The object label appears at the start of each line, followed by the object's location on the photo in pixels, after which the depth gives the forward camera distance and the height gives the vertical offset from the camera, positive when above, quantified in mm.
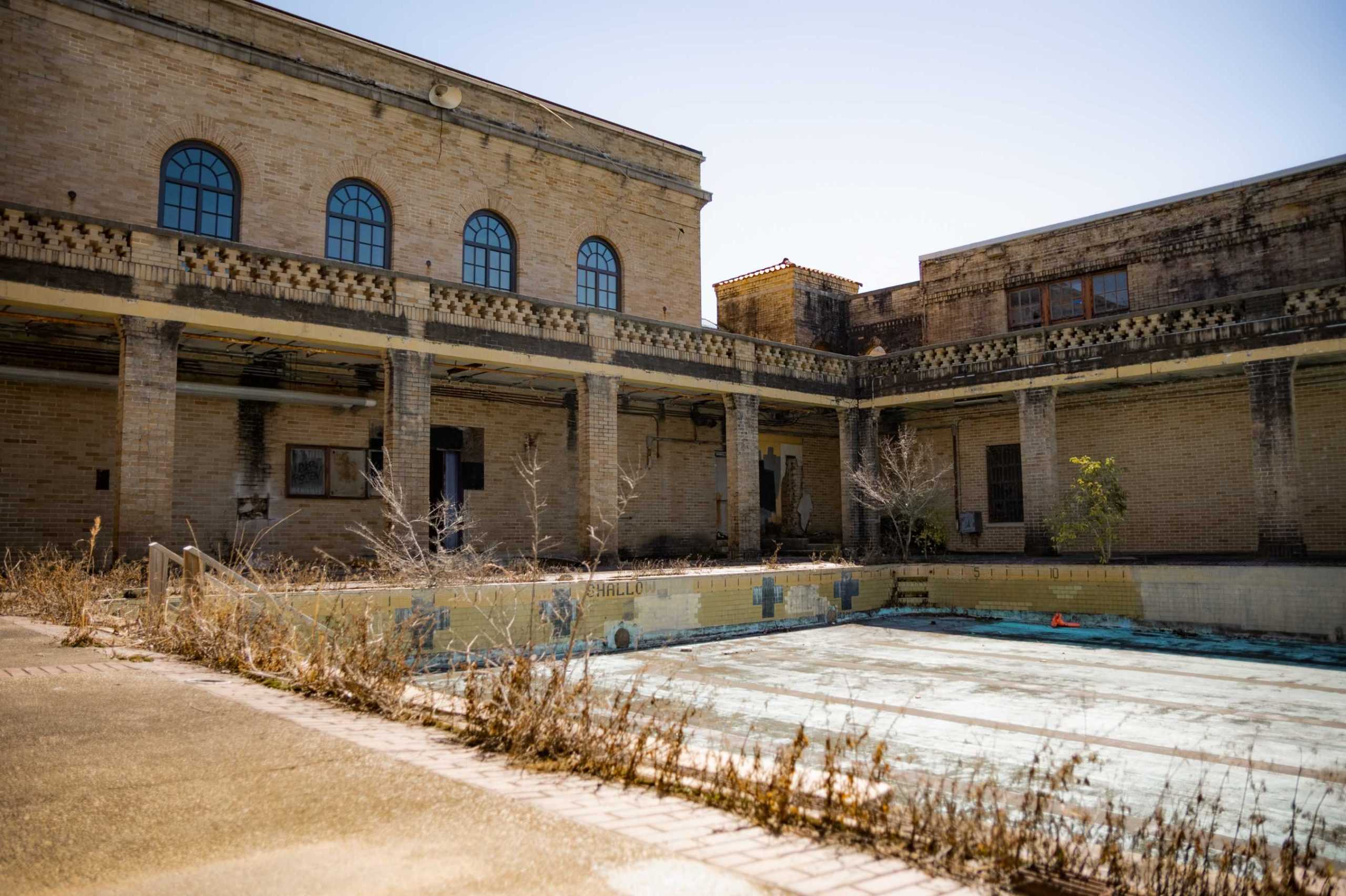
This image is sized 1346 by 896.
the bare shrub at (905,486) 20578 +819
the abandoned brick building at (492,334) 14438 +3344
